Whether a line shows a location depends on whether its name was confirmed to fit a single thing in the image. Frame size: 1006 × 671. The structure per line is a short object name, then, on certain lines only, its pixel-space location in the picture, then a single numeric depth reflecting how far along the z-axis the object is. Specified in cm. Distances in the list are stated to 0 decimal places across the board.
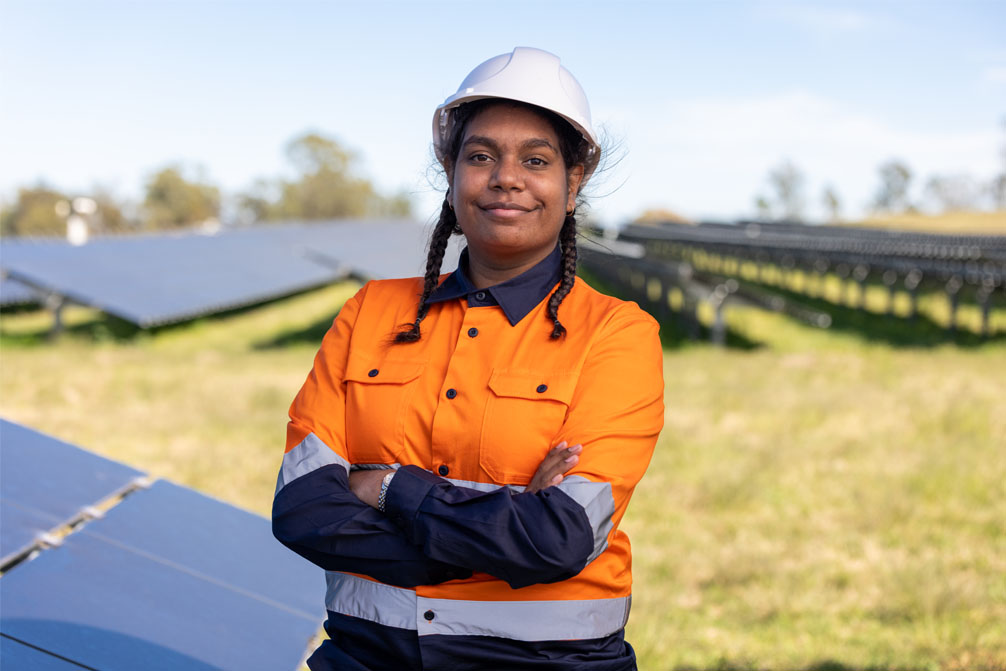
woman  203
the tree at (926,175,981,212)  6282
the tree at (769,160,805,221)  6675
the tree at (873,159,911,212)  7525
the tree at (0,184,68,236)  7769
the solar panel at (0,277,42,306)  2301
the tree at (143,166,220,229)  8144
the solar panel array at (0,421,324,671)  292
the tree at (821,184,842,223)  7075
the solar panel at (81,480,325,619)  362
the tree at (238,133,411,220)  8431
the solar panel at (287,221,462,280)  2033
